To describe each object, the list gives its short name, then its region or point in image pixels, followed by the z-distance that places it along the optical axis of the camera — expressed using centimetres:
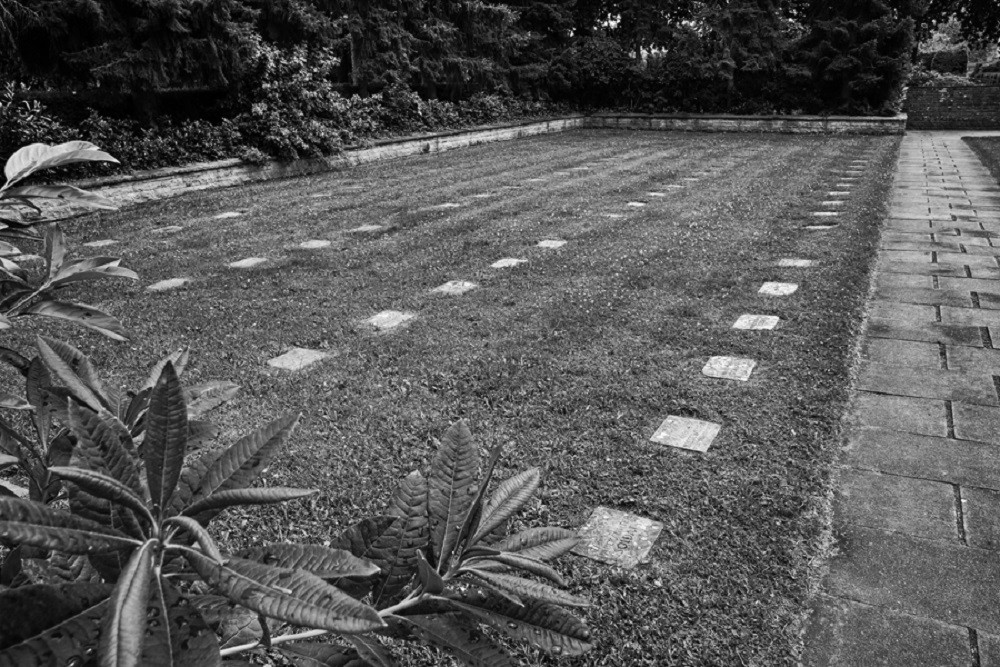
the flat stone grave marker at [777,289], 529
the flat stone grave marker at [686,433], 311
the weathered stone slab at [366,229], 759
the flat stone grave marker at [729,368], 383
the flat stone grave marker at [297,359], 411
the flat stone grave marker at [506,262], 623
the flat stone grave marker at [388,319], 477
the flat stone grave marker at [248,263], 630
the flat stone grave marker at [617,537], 238
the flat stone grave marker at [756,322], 458
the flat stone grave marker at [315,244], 695
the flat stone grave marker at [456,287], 553
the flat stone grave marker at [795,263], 601
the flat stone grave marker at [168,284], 569
